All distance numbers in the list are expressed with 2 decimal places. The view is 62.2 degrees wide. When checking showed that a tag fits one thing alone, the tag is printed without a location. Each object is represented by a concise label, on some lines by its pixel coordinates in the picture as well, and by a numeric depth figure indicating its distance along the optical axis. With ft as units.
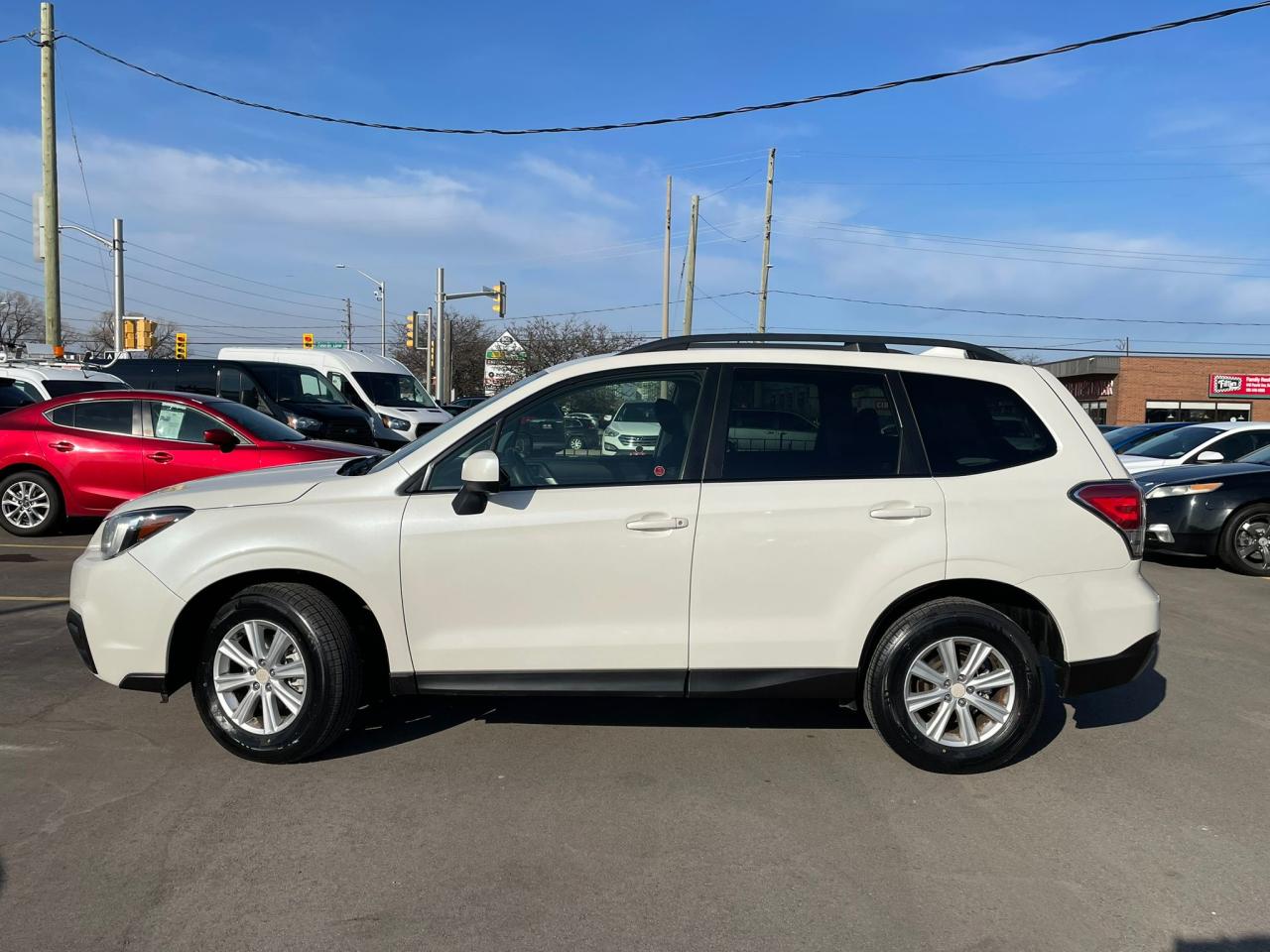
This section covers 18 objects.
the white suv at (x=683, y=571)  14.88
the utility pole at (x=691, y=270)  116.67
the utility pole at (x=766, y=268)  125.39
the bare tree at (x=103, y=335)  301.24
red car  35.37
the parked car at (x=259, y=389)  63.26
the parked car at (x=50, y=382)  49.52
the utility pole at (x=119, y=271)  105.60
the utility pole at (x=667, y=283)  122.31
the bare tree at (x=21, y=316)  305.32
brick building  162.71
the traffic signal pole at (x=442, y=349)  114.83
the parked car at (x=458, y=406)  98.34
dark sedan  34.86
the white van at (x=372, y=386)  71.36
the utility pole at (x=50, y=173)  65.72
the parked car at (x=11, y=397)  48.24
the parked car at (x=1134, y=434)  52.02
